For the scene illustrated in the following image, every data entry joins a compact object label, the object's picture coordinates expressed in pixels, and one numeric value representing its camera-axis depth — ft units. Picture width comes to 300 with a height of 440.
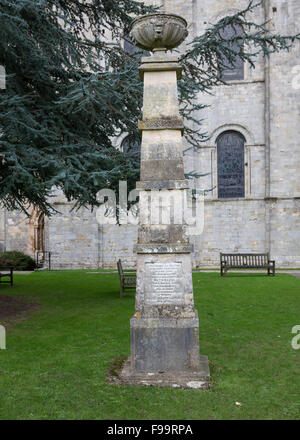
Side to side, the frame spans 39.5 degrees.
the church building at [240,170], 62.54
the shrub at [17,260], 64.49
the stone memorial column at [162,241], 16.26
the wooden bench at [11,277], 44.69
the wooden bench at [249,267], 51.46
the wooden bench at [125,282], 36.35
